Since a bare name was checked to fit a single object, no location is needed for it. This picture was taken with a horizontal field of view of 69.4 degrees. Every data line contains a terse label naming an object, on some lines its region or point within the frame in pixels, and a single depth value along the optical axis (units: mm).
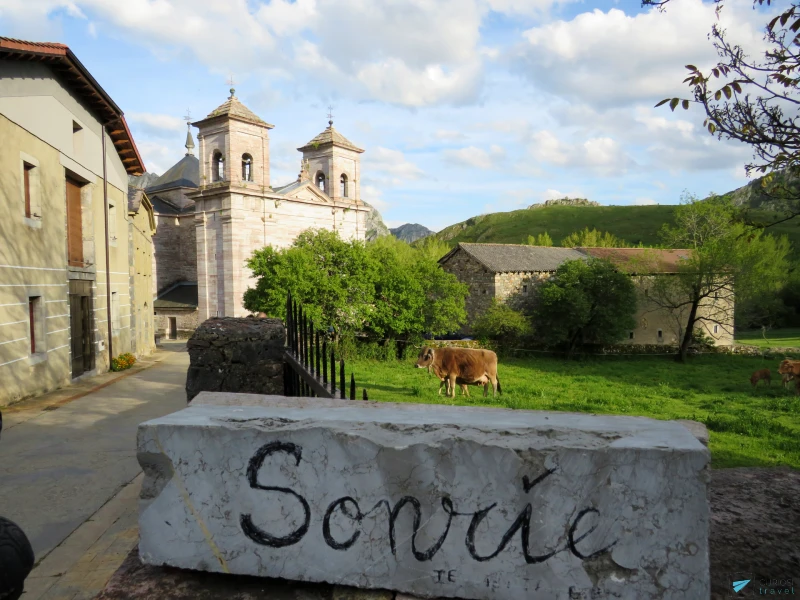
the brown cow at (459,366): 17438
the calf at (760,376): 22031
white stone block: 2578
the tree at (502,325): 33188
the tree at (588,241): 62500
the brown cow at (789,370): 20500
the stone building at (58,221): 12414
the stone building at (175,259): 41000
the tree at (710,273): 34062
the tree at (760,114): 4488
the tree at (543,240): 61047
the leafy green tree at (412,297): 29297
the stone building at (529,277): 36250
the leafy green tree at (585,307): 34250
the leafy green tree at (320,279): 26844
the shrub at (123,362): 19234
